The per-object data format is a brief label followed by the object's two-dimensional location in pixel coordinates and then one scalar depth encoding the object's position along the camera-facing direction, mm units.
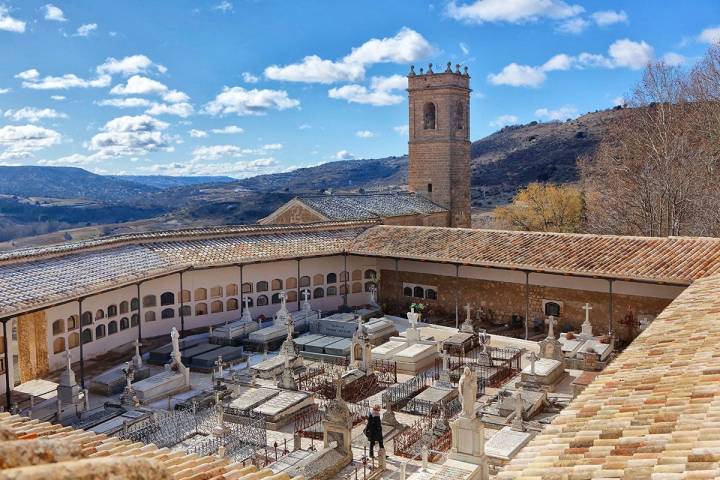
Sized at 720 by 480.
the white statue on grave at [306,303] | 25656
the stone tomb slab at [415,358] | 19875
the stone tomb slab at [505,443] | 12828
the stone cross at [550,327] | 19625
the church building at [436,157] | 39750
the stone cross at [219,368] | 18844
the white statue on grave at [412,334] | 21438
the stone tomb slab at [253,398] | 15979
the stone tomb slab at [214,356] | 20156
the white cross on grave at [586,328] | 20859
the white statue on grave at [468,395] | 11711
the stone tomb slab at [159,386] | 17188
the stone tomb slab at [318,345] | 21484
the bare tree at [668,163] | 29438
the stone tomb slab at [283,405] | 15500
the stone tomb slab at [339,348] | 21000
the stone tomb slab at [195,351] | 20453
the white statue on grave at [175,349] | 18594
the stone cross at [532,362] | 17750
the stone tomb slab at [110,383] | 18062
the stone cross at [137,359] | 19266
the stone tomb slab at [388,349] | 20523
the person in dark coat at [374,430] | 13211
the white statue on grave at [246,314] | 23939
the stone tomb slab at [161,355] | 20422
